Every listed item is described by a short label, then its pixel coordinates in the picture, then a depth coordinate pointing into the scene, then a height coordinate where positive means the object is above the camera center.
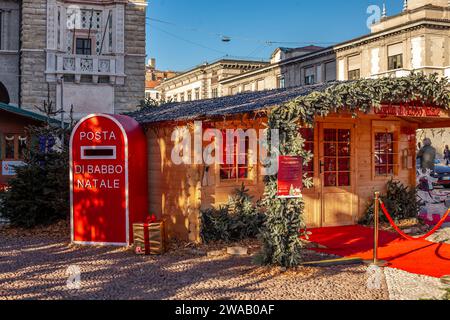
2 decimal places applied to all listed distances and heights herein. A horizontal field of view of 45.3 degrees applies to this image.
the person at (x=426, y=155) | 13.05 +0.12
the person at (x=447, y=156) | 32.62 +0.25
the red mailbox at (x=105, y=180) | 10.84 -0.38
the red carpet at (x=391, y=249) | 8.70 -1.65
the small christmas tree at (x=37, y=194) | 13.01 -0.78
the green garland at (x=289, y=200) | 8.34 -0.46
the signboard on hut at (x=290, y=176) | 8.23 -0.24
